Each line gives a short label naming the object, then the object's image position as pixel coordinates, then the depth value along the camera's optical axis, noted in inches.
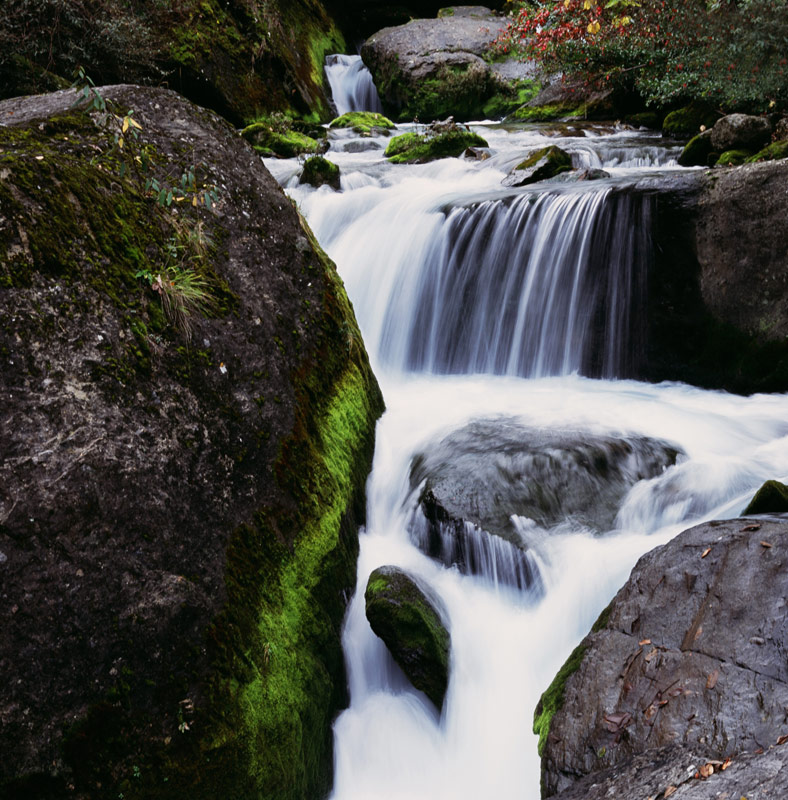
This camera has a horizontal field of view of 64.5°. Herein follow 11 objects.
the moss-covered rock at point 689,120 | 422.6
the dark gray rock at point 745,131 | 313.6
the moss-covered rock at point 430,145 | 435.2
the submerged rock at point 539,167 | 350.6
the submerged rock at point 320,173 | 370.3
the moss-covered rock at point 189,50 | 359.6
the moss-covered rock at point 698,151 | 349.4
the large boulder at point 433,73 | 696.4
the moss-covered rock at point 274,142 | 463.5
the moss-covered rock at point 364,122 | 557.6
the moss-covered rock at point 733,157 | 309.6
